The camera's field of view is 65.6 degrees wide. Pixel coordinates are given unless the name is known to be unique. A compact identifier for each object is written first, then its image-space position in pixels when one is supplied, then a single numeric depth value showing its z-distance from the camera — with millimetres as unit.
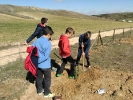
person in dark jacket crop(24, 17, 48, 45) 4089
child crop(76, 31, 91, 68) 4247
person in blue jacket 2947
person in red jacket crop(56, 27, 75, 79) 3527
